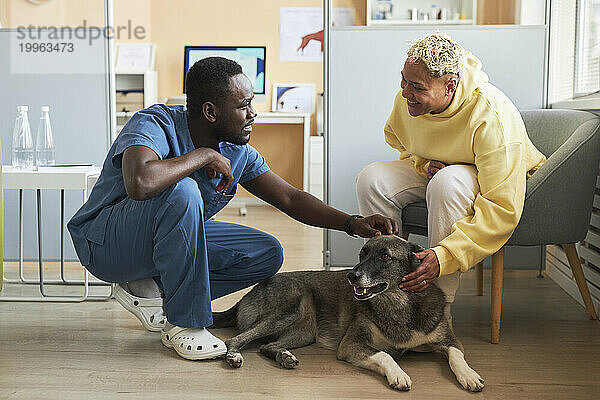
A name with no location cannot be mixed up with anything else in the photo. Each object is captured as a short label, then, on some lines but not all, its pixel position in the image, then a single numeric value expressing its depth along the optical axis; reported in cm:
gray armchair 235
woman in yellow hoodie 217
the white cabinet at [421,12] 333
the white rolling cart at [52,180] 266
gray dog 203
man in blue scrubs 206
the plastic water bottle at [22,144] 289
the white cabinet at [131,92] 634
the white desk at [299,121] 625
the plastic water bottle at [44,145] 296
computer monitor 670
